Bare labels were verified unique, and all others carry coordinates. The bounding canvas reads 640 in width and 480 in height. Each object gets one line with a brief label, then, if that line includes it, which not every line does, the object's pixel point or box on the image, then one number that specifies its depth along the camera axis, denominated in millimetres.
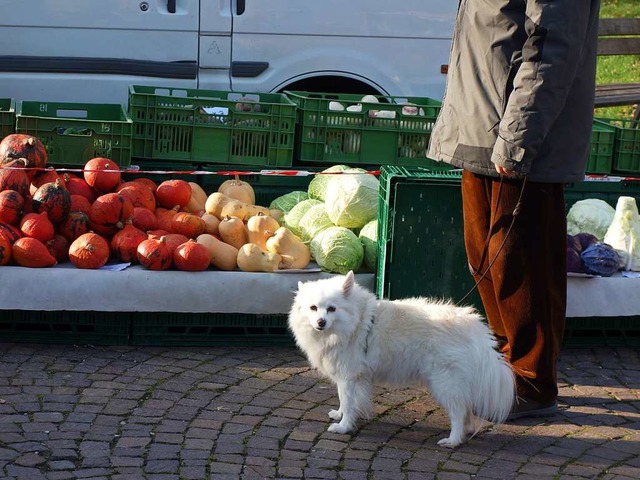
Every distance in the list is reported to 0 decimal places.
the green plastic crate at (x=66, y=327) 9525
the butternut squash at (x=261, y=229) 10115
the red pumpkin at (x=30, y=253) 9369
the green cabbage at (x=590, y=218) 10641
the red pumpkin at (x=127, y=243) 9765
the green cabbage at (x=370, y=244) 10050
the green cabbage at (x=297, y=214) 10615
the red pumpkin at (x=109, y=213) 9953
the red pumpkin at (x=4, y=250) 9369
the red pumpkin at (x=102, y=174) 10297
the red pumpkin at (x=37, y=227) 9577
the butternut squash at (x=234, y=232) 10128
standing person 7168
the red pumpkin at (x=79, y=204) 10070
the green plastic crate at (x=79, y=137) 10771
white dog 7609
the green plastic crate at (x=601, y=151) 11803
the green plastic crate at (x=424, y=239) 9486
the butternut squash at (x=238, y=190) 10823
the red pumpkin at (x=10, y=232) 9451
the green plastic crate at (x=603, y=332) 9992
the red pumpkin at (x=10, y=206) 9758
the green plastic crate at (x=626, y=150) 11781
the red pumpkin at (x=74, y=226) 9901
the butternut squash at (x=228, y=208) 10440
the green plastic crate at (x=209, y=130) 11355
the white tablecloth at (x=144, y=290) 9291
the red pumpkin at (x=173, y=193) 10609
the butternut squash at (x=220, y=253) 9836
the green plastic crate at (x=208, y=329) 9654
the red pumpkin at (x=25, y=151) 10180
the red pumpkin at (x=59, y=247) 9719
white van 13076
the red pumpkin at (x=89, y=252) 9518
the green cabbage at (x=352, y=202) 10343
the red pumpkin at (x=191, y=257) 9538
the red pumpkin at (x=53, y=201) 9836
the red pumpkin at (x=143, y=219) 10148
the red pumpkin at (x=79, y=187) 10245
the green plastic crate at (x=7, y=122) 11044
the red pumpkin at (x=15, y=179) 9862
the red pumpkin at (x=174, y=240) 9667
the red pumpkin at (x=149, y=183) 10726
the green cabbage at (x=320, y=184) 10992
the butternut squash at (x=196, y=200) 10888
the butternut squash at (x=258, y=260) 9700
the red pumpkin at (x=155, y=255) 9538
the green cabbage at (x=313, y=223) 10414
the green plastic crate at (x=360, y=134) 11589
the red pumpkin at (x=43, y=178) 10232
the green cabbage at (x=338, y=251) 9797
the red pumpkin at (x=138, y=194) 10317
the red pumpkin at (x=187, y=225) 10226
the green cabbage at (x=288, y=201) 11167
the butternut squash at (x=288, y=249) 9862
